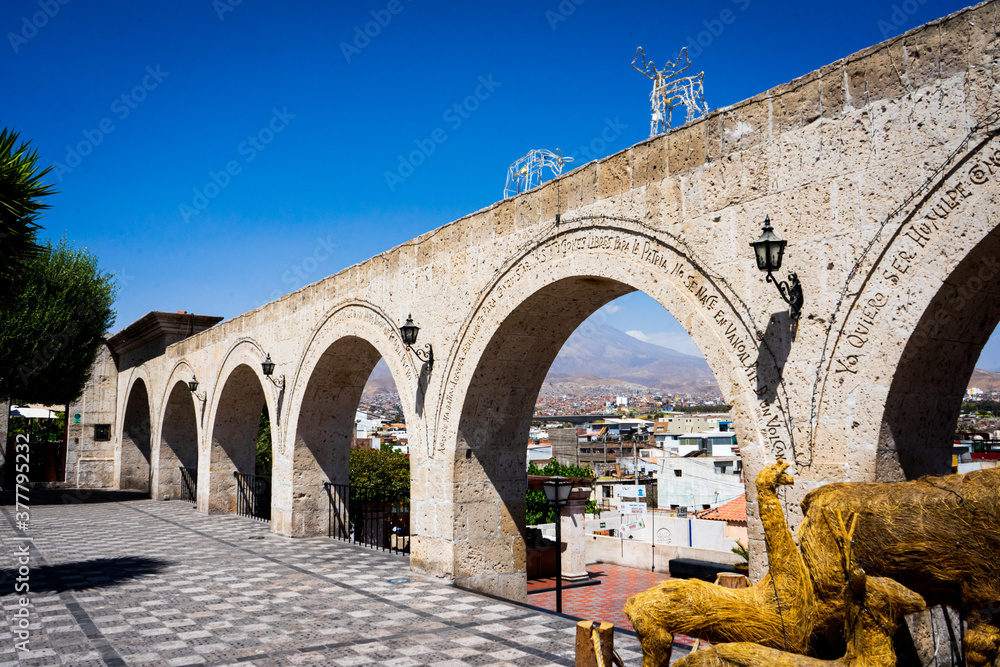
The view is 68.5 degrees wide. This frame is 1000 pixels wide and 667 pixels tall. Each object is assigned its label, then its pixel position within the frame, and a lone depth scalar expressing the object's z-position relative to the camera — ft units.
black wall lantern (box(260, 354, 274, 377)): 37.99
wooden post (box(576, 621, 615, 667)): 10.55
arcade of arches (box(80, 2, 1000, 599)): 12.38
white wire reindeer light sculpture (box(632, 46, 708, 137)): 18.92
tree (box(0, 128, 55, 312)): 23.16
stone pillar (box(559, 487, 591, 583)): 35.70
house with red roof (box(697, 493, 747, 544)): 69.05
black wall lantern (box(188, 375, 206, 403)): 49.42
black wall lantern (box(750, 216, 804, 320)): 13.70
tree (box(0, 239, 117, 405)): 51.70
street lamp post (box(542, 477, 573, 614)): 22.26
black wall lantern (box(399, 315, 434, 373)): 25.86
